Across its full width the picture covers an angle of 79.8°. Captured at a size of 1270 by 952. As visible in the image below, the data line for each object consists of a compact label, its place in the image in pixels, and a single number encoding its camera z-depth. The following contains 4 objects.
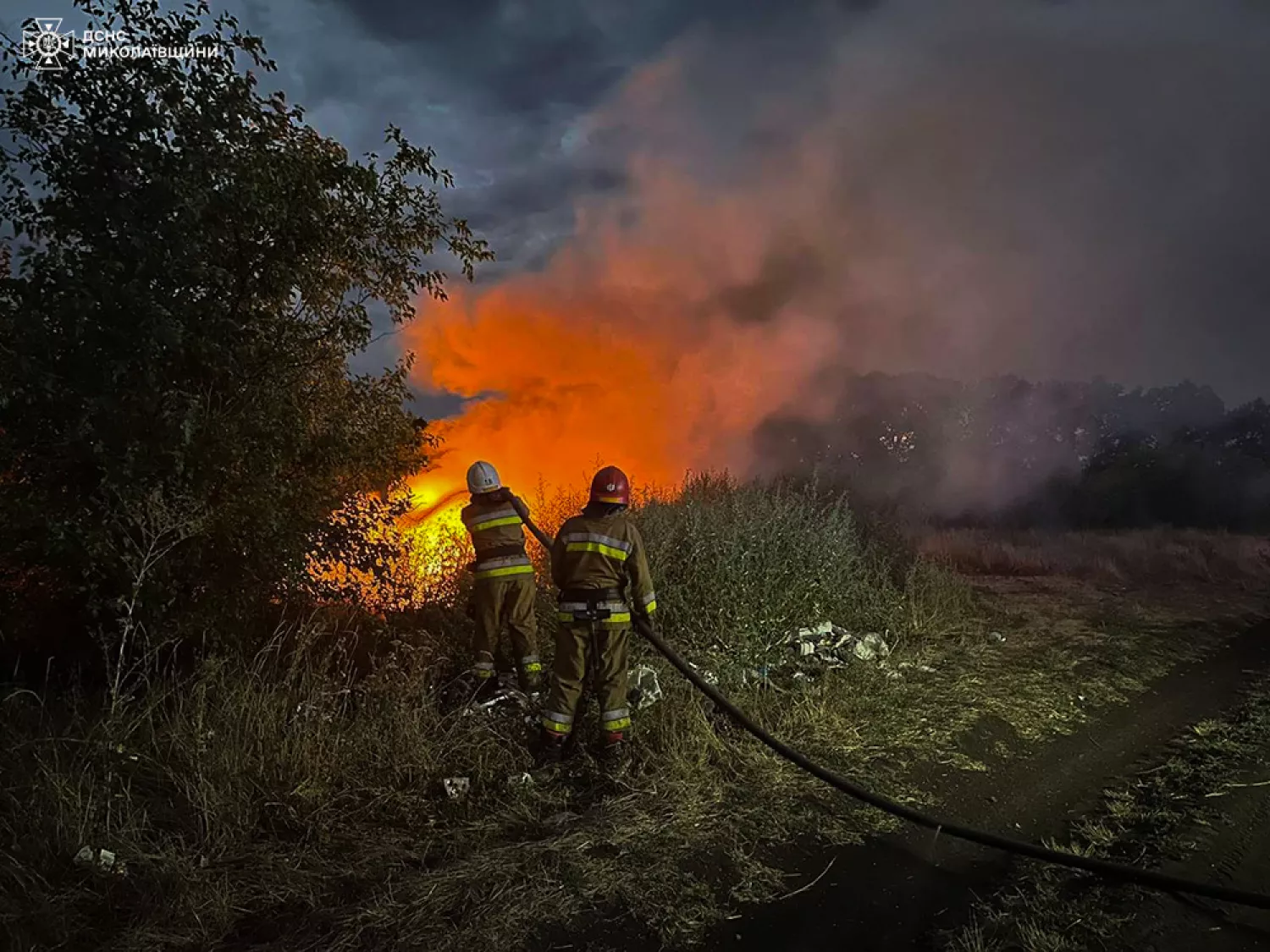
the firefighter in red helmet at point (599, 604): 5.46
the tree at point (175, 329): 5.03
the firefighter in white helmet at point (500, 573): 6.65
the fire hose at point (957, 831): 3.63
